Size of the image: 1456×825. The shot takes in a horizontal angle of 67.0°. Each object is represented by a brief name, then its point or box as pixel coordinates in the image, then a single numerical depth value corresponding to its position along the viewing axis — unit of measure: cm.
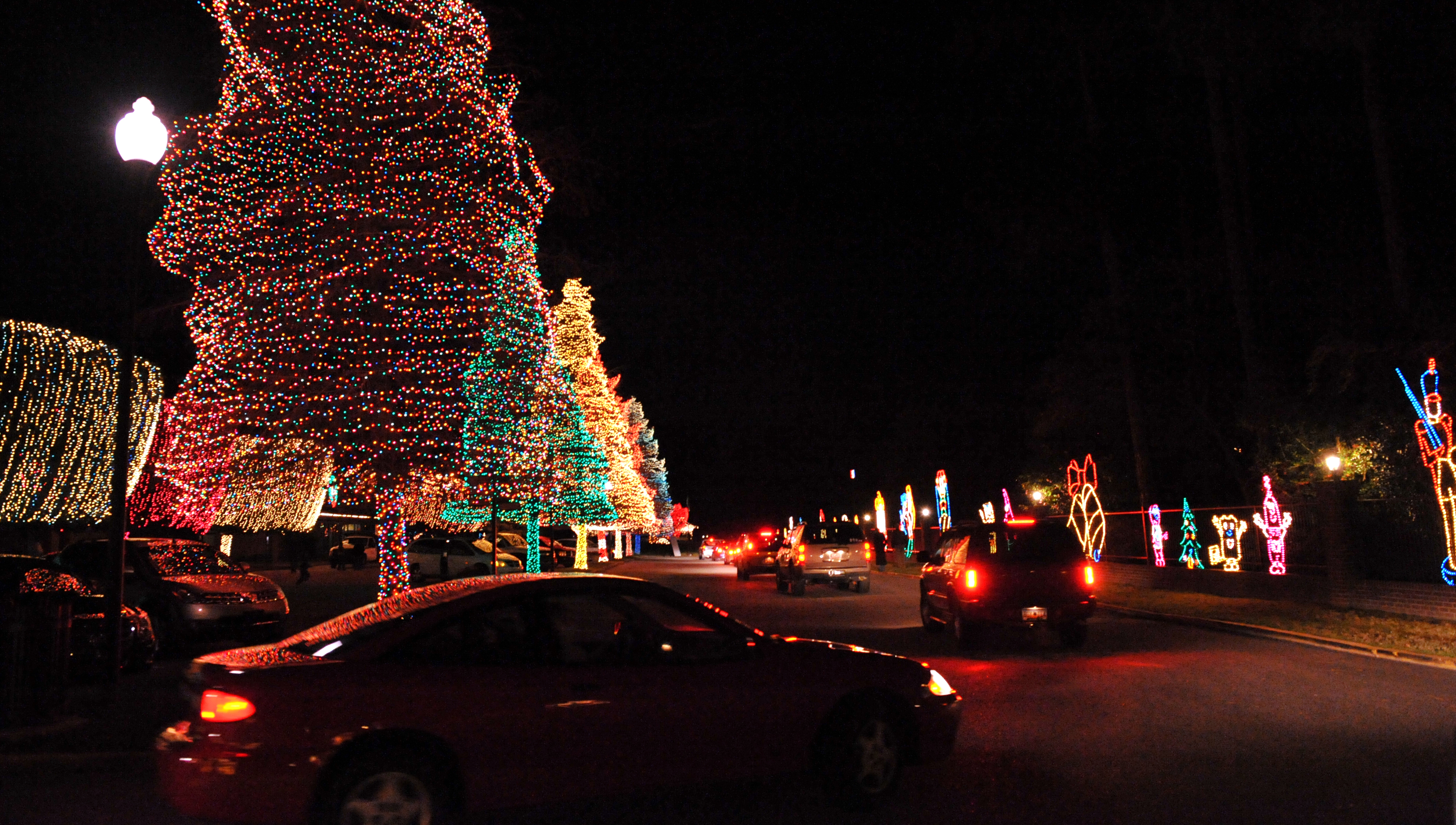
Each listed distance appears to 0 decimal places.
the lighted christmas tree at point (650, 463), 8150
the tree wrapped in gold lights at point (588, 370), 4788
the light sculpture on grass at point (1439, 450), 1808
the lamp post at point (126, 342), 1083
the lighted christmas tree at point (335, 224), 1877
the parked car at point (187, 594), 1541
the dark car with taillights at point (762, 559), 3806
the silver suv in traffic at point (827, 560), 2905
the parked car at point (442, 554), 3888
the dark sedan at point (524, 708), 543
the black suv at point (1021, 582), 1536
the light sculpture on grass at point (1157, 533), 2792
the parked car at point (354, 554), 5275
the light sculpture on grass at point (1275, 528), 2312
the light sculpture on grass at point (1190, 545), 2639
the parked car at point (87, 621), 1209
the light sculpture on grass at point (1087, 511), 3319
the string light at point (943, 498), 5353
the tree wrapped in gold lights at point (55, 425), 3149
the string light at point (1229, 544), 2508
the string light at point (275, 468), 1978
